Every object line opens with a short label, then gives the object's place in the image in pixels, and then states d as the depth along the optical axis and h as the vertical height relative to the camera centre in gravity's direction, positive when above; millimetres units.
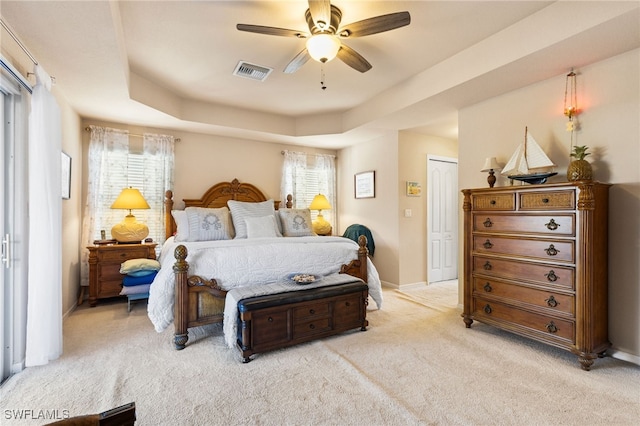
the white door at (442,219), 5082 -113
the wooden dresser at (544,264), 2320 -439
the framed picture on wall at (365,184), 5227 +495
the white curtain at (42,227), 2219 -104
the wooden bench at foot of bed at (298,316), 2473 -906
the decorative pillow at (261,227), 4004 -191
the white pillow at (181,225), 3805 -160
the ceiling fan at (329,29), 2064 +1317
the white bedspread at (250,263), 2738 -497
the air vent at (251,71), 3268 +1560
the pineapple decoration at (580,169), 2436 +347
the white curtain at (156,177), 4484 +530
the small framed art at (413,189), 4852 +368
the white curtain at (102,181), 4078 +442
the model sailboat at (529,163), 2768 +451
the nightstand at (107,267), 3777 -669
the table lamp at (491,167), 3193 +467
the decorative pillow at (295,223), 4328 -150
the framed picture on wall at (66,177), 3287 +401
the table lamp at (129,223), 3998 -136
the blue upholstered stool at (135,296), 3625 -996
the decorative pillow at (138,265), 3602 -625
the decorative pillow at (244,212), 4141 +9
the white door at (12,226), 2154 -93
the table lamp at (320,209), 5441 +60
